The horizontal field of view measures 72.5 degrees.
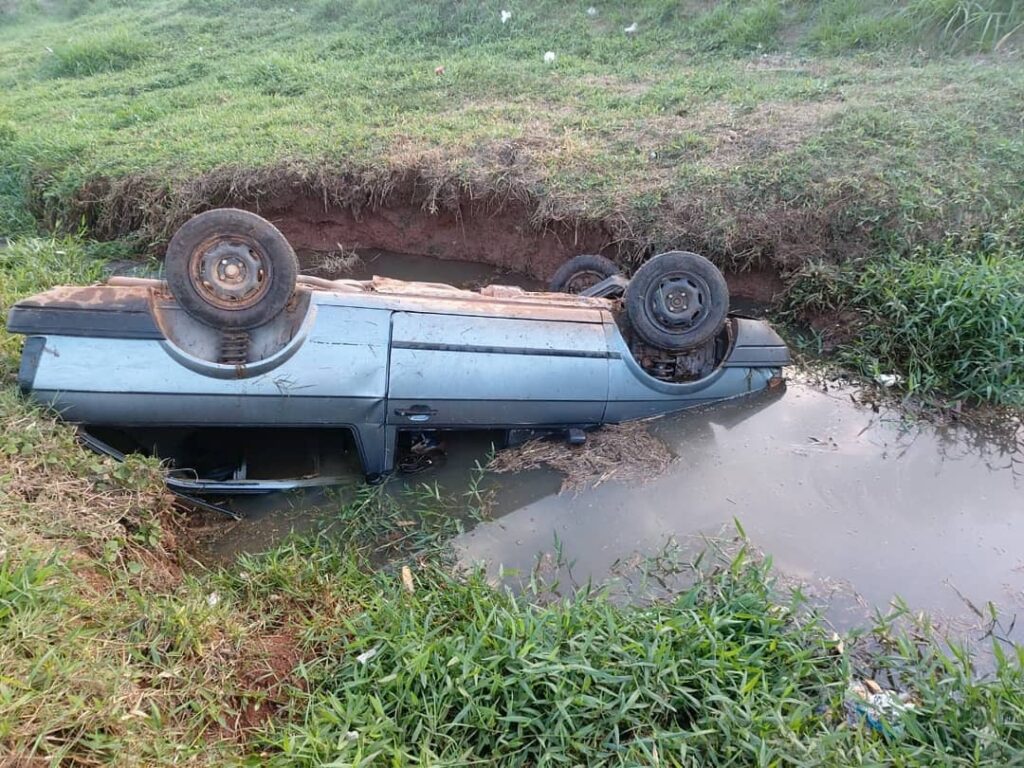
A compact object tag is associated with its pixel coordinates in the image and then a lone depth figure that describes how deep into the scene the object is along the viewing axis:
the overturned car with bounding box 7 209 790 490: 3.24
